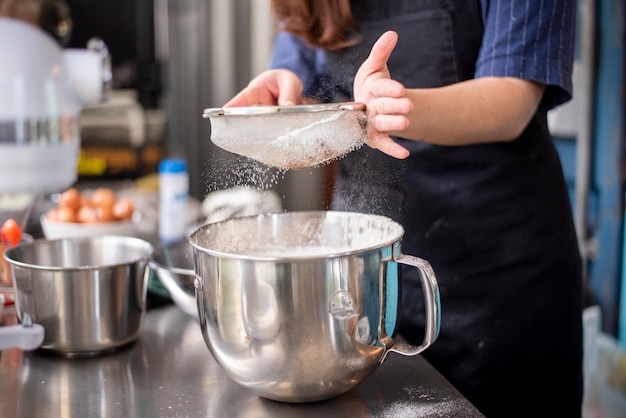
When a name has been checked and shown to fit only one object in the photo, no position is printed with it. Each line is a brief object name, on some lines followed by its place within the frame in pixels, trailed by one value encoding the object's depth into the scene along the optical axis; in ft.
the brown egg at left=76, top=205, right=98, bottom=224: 5.93
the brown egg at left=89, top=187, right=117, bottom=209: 6.19
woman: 3.88
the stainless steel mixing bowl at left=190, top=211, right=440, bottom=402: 2.64
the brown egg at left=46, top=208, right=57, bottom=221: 5.99
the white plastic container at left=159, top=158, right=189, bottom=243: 6.07
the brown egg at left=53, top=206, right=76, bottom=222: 5.93
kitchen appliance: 5.33
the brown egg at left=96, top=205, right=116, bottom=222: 6.01
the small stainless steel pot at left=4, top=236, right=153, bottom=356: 3.44
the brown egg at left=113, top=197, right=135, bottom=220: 6.14
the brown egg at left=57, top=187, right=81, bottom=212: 6.19
